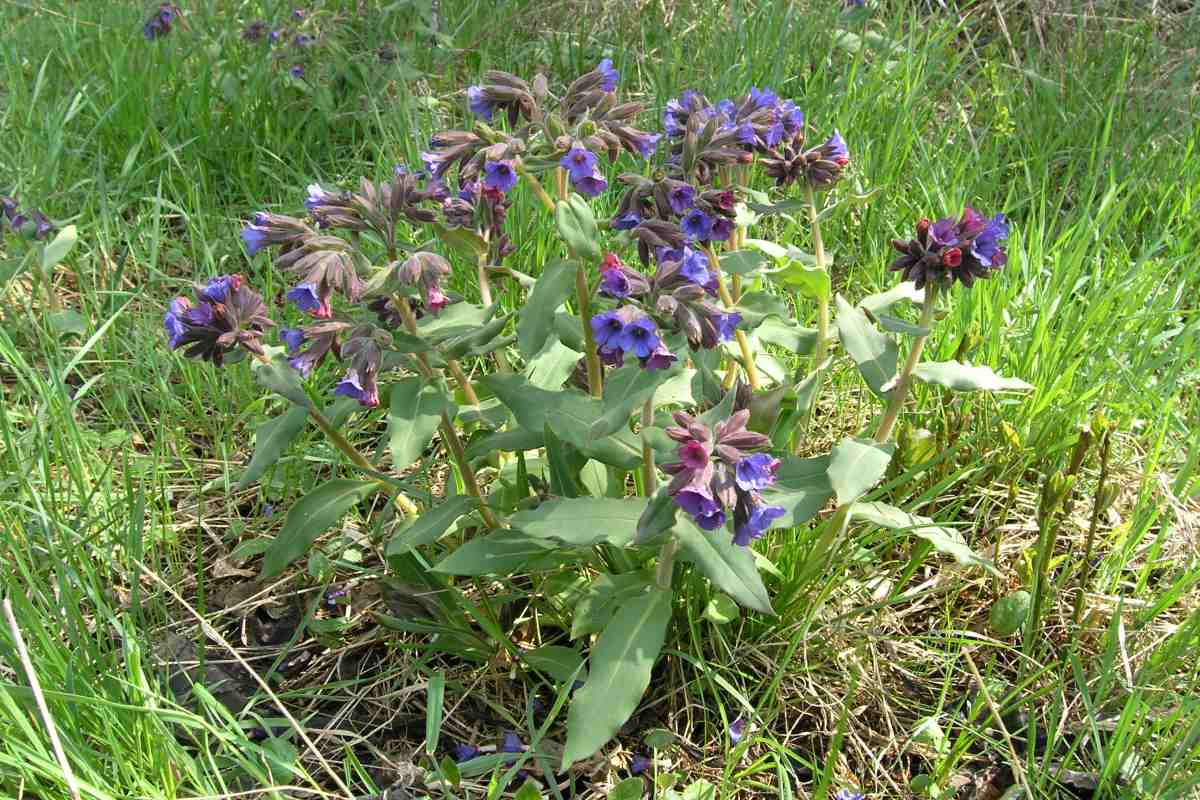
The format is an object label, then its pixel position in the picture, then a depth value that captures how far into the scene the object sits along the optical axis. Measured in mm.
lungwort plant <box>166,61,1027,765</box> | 578
